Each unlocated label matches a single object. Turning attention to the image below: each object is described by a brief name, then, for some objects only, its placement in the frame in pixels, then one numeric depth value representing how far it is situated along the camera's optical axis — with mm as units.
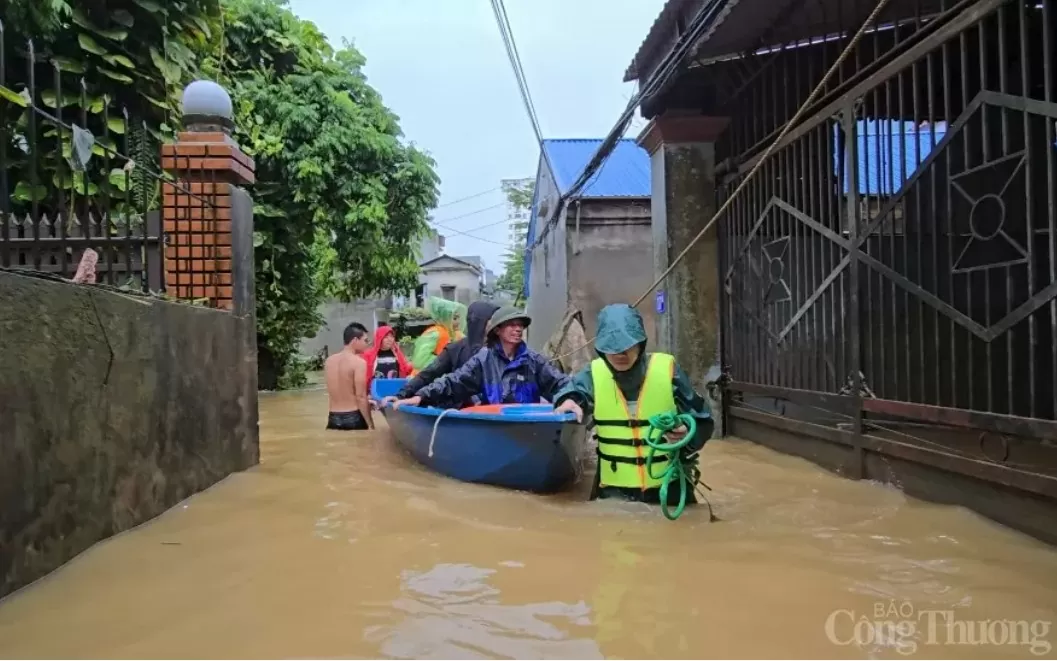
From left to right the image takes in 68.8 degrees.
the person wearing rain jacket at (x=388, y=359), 9539
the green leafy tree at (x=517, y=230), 37688
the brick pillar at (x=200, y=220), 5246
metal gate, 3814
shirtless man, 7855
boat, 4504
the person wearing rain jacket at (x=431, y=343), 8609
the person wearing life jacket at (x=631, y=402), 4008
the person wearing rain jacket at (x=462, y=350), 6281
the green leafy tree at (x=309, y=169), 12805
